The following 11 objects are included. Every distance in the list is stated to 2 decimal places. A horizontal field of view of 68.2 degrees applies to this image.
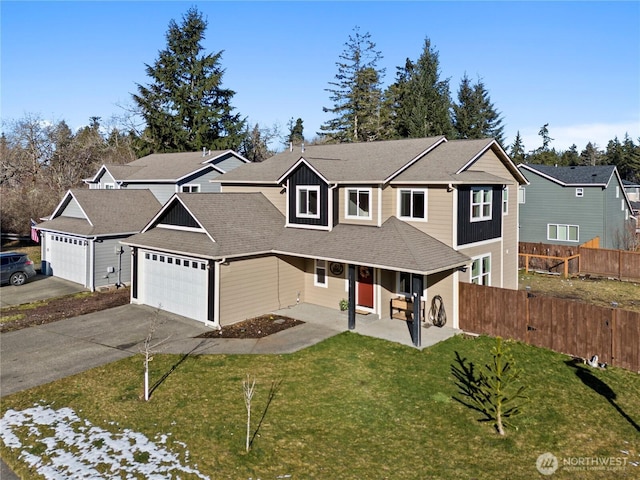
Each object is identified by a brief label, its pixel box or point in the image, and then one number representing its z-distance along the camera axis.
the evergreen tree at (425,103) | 49.06
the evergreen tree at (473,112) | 57.03
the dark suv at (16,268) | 24.39
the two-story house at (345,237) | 17.09
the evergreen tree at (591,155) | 91.73
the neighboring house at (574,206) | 32.78
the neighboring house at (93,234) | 23.89
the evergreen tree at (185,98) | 47.69
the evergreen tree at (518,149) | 75.12
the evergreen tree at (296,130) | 76.44
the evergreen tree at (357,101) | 55.25
